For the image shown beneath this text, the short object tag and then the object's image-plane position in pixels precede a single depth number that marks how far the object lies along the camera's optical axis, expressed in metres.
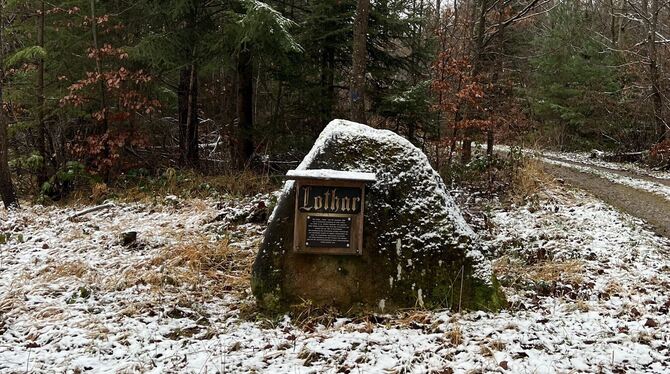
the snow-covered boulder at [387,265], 5.09
